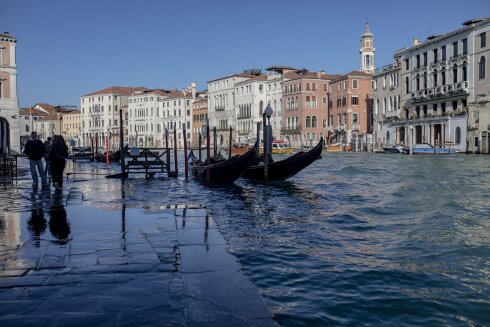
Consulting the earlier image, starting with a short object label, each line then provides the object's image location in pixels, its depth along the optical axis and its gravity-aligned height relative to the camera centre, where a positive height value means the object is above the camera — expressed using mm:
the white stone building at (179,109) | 69938 +4153
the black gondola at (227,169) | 13727 -910
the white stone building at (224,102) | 62844 +4715
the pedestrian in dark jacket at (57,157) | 9250 -302
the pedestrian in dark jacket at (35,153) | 9695 -230
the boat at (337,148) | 47531 -1187
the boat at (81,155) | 30172 -894
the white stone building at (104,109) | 76812 +4905
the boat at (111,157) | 28250 -995
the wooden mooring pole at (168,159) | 16219 -693
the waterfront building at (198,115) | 68875 +3160
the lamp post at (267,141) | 13844 -118
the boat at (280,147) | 44009 -958
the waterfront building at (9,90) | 28766 +3040
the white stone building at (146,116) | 73875 +3522
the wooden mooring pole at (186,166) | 15496 -879
